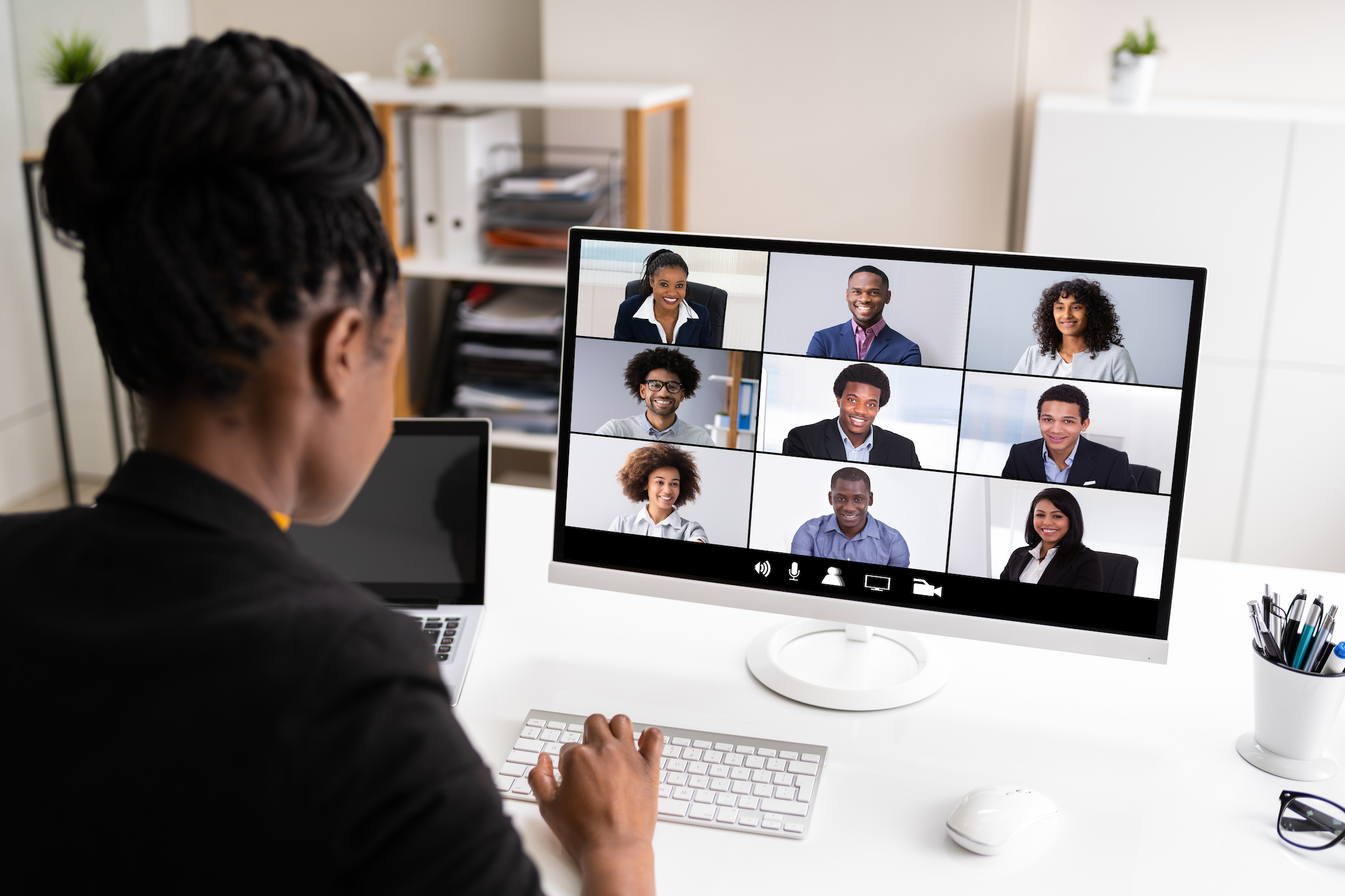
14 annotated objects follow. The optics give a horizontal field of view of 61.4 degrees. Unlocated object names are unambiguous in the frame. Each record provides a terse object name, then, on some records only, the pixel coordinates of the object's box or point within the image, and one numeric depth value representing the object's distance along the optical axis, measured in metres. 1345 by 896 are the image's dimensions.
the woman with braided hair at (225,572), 0.56
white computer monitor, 1.08
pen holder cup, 1.05
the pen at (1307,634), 1.07
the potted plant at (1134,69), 2.33
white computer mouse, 0.95
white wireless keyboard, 0.99
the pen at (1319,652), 1.06
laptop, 1.29
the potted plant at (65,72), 2.78
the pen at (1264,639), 1.08
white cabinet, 2.25
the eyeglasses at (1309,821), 0.96
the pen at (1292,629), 1.07
